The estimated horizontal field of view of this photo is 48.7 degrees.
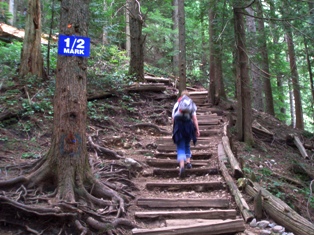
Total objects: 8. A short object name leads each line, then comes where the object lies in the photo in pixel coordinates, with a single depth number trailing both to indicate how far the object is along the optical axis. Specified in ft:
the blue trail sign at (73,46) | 19.76
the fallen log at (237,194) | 20.53
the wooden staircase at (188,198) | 18.98
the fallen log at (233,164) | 25.17
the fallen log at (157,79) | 57.77
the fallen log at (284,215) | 18.39
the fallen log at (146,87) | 49.94
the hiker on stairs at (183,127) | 27.89
